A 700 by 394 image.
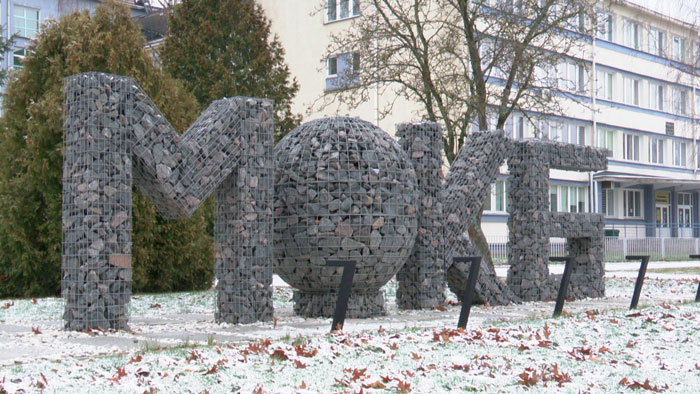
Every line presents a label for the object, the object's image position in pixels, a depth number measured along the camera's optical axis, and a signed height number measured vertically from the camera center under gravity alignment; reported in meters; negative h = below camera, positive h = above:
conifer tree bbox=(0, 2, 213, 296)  14.23 +0.97
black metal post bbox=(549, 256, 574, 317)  10.70 -0.81
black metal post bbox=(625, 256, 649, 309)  11.78 -0.79
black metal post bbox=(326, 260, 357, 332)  8.25 -0.64
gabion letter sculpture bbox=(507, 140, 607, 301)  13.13 +0.04
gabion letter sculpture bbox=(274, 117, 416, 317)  10.16 +0.16
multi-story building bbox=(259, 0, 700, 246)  36.47 +4.72
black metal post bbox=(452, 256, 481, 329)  9.13 -0.79
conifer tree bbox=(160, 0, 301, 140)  23.92 +4.77
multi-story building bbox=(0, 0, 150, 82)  39.22 +9.73
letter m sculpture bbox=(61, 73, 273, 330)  8.89 +0.42
